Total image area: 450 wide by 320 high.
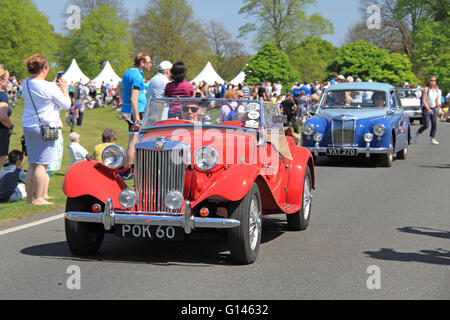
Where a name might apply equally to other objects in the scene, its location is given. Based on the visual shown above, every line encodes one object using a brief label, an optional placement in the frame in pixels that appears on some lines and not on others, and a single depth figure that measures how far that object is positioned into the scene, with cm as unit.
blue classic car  1566
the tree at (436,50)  6356
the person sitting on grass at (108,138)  1223
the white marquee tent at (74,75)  5453
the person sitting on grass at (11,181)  1110
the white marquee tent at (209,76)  5432
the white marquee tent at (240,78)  5981
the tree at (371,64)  6056
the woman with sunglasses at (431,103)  2097
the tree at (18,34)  7325
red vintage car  623
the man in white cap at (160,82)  1125
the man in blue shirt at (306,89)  3319
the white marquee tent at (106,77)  5549
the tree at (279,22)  7688
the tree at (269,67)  6322
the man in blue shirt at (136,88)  1116
